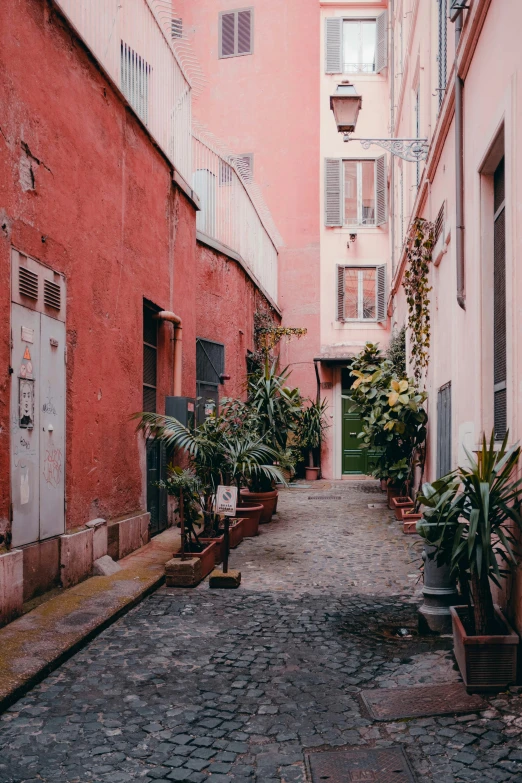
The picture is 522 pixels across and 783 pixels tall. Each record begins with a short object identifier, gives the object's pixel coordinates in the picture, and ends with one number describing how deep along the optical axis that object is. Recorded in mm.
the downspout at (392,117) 15898
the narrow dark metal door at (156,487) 8633
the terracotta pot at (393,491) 11922
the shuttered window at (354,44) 18750
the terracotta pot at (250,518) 9469
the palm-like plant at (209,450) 7570
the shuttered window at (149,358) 8812
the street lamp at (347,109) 9336
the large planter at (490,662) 3859
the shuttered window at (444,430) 8062
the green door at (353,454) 18406
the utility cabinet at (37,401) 5262
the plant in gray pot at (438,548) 4275
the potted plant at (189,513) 6909
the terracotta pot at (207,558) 6926
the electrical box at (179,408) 8856
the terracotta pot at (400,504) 10595
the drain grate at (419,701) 3672
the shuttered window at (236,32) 19297
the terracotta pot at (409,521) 9352
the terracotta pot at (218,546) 7586
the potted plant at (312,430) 16766
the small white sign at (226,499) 6629
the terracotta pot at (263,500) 10766
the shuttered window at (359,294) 18562
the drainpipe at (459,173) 6250
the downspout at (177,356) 9453
